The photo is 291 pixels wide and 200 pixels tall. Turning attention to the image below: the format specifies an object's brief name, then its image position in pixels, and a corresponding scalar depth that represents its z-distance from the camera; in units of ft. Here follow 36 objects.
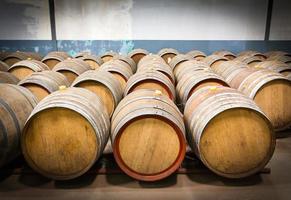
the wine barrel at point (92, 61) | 23.53
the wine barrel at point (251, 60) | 22.15
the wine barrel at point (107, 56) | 27.01
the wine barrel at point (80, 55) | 25.55
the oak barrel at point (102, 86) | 13.83
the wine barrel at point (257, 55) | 24.79
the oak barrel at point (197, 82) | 14.23
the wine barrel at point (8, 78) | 15.15
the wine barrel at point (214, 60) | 22.06
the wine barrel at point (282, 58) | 21.54
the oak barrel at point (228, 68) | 17.28
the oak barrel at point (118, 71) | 17.40
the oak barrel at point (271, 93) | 13.69
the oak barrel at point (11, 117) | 9.91
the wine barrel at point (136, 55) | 27.50
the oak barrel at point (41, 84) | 14.19
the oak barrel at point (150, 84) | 14.26
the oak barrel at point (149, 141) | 9.73
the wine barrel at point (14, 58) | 24.13
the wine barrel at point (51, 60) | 23.68
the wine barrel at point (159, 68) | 16.85
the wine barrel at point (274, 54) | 25.61
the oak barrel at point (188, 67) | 17.30
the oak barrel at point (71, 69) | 18.20
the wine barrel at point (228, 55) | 26.91
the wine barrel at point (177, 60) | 21.71
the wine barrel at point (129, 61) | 22.67
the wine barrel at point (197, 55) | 26.62
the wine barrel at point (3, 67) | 19.98
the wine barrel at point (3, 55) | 24.88
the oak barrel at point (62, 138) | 9.82
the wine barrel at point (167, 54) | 27.61
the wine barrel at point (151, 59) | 19.82
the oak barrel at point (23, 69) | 19.14
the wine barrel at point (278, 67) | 17.03
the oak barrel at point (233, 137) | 9.84
